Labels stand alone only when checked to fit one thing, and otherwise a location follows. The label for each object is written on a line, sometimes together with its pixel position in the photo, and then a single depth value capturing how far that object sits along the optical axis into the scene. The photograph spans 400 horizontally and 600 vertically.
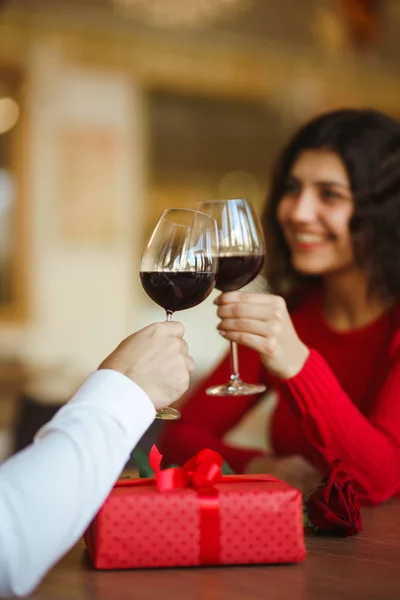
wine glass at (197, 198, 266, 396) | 1.25
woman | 1.32
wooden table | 0.81
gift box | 0.88
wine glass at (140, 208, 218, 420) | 1.03
